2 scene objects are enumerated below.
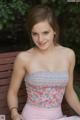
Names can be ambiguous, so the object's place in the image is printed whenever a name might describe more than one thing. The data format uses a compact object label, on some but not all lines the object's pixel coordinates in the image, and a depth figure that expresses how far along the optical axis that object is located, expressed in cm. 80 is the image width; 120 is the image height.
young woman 308
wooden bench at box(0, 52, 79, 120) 344
